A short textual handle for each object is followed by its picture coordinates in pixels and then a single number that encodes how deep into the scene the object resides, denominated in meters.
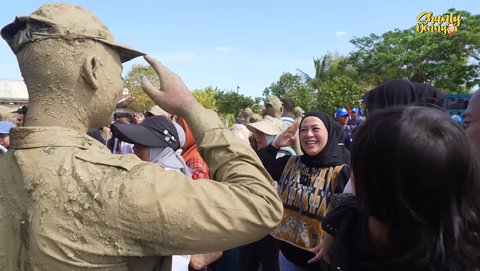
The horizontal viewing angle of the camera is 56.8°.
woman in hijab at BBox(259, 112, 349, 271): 3.14
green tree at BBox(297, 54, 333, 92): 40.78
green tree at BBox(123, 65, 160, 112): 29.89
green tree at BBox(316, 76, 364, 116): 29.02
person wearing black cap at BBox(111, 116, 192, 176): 2.95
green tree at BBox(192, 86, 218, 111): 39.22
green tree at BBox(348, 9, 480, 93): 28.64
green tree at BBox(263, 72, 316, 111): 33.32
